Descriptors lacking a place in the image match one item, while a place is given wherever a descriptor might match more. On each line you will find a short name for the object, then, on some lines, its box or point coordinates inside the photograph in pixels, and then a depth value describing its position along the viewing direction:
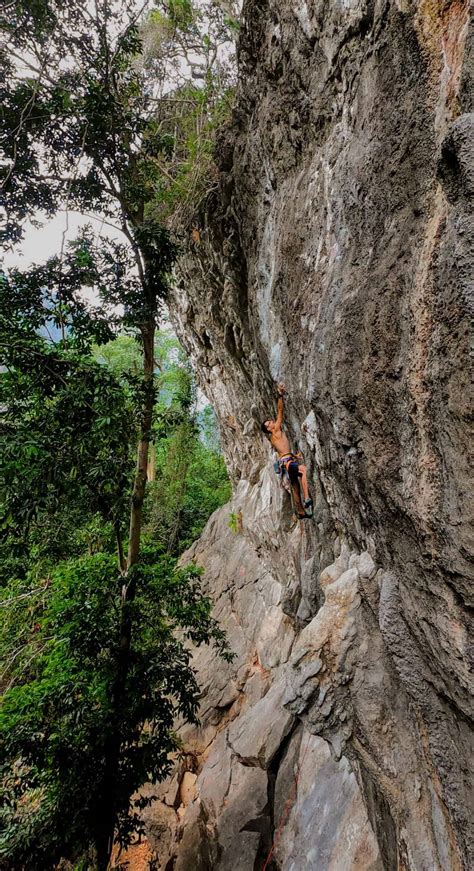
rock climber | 5.99
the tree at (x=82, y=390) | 3.61
